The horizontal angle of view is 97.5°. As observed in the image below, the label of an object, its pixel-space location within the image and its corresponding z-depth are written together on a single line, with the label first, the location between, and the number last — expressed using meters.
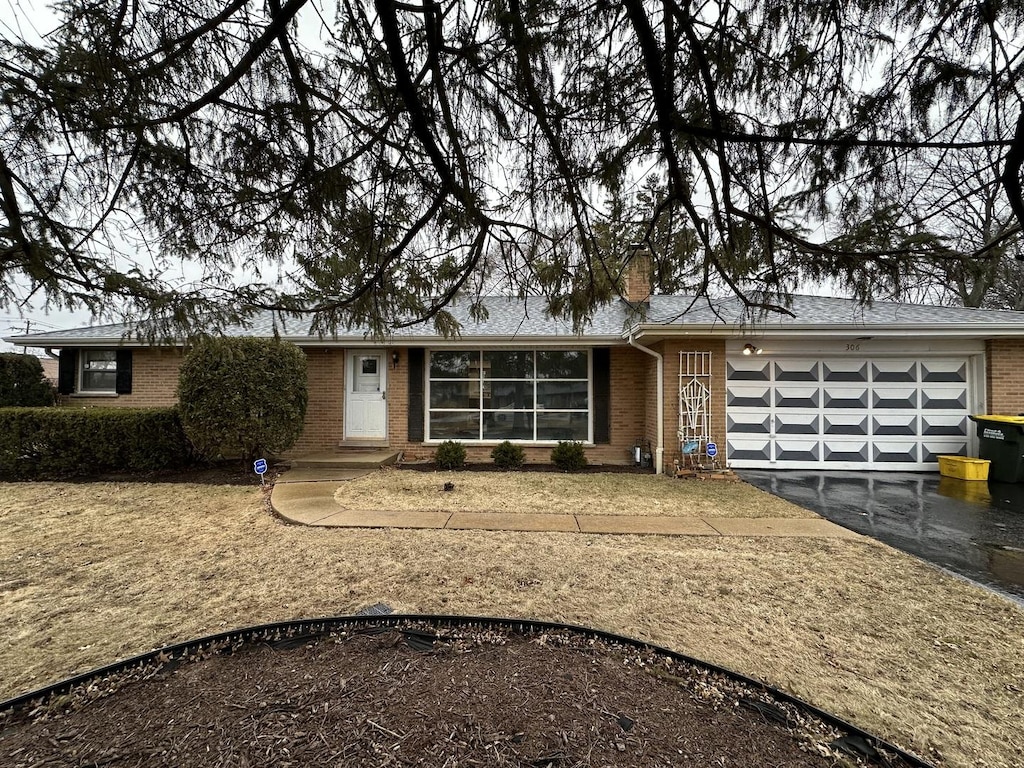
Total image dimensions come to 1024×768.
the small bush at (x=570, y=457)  8.02
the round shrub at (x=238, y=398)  6.69
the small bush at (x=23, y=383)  8.62
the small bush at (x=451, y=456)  8.02
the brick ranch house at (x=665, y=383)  7.44
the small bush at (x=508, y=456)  8.13
